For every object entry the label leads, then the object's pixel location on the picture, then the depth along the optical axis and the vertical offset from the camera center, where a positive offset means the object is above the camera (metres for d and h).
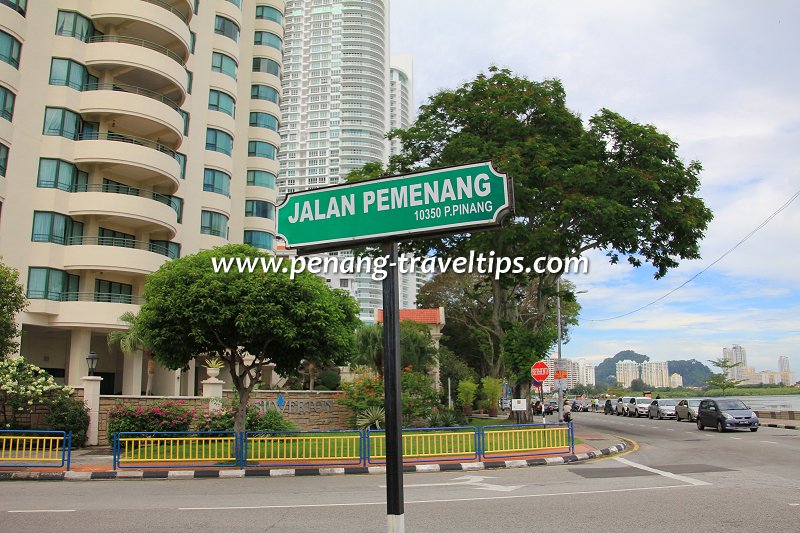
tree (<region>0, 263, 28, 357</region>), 22.39 +2.80
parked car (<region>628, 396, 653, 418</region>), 45.83 -1.90
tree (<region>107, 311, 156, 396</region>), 29.64 +2.04
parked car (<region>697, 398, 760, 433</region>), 27.41 -1.57
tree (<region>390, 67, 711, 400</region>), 24.97 +8.00
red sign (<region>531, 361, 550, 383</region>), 23.77 +0.29
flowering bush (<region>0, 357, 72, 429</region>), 20.34 -0.17
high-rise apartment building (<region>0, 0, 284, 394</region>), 29.59 +10.87
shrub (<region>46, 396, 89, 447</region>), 21.16 -1.10
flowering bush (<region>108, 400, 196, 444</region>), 21.66 -1.22
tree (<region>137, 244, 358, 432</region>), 16.14 +1.67
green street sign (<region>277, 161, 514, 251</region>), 4.57 +1.27
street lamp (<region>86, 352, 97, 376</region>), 22.39 +0.81
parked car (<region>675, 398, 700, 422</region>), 37.25 -1.79
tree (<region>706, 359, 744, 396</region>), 66.81 +0.15
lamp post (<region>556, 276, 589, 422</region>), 28.58 -1.09
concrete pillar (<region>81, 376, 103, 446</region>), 22.16 -0.52
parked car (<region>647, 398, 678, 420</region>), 40.35 -1.85
